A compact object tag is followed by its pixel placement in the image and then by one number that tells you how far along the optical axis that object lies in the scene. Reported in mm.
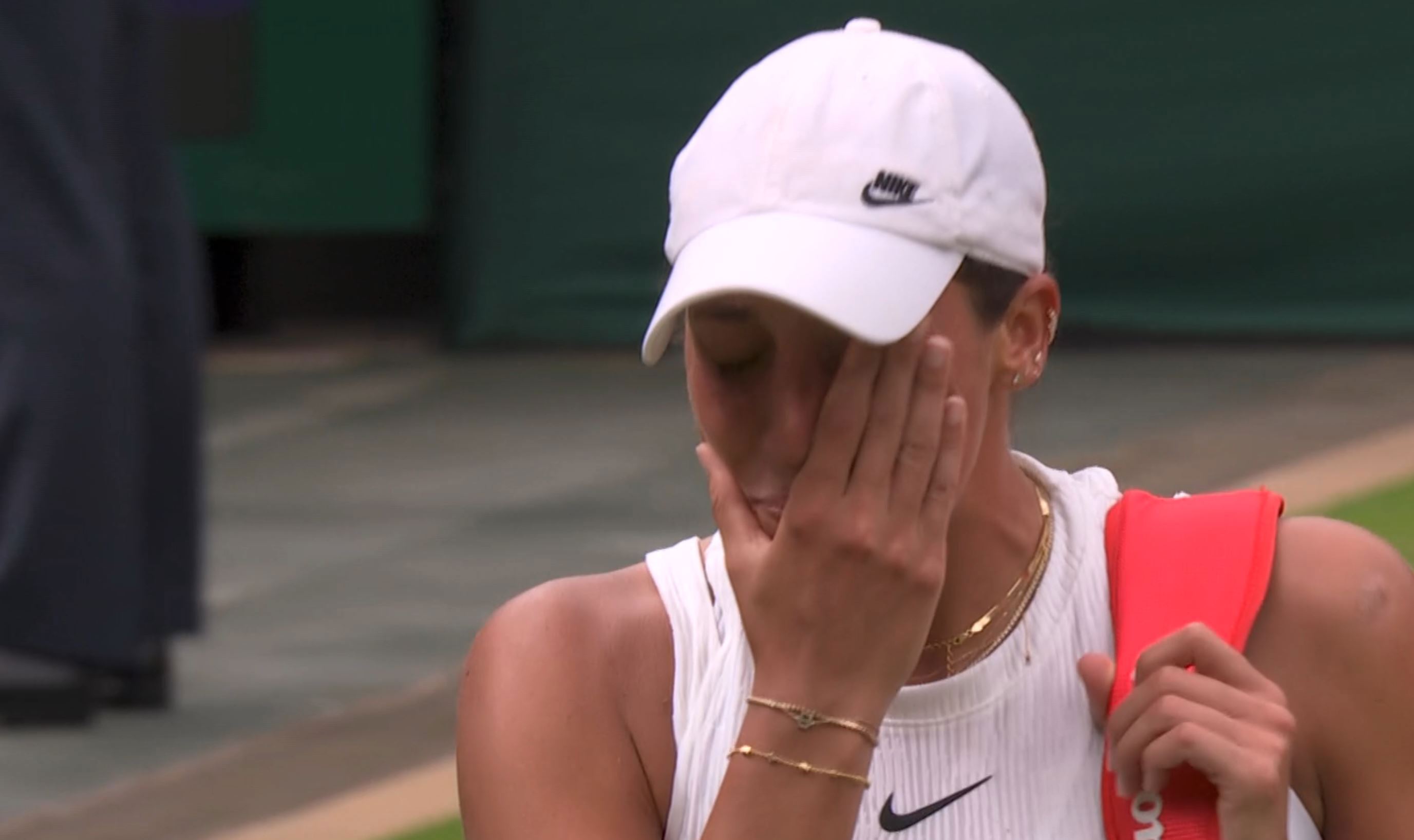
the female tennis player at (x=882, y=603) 7602
